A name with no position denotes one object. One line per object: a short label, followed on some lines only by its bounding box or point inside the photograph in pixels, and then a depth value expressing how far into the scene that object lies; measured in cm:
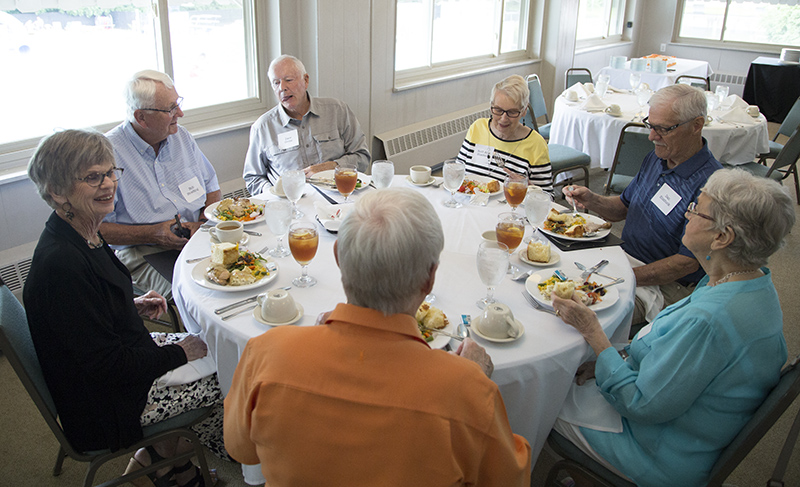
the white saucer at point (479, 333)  149
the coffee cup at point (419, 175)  267
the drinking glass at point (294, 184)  216
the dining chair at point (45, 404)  142
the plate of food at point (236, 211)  224
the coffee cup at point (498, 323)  150
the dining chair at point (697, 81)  559
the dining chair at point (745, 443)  130
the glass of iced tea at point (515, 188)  219
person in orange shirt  92
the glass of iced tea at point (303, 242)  167
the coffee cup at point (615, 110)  458
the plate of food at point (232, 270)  176
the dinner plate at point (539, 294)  166
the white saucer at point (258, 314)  156
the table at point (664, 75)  606
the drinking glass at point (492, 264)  154
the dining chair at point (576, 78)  593
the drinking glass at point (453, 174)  232
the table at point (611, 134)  430
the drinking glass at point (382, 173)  242
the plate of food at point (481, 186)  257
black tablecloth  732
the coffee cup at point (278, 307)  155
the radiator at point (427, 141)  493
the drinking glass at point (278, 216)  184
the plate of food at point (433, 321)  149
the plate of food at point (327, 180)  264
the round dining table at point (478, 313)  148
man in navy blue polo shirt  220
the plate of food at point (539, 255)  192
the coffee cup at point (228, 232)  202
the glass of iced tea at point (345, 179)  234
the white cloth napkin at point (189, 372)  175
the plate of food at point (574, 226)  213
